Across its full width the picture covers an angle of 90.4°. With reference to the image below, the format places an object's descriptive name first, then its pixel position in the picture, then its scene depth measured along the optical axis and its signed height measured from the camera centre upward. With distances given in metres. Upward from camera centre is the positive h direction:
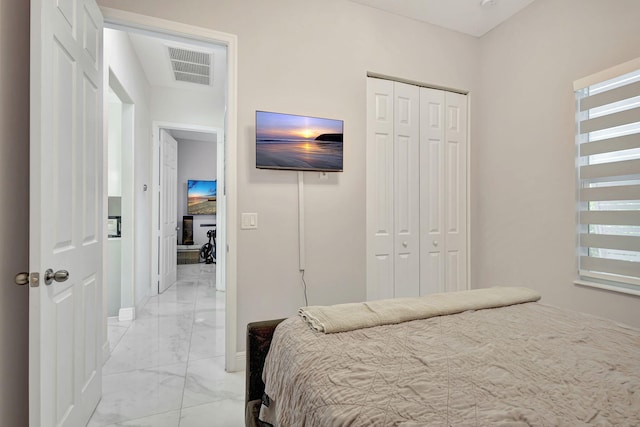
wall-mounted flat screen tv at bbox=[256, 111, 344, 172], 2.40 +0.58
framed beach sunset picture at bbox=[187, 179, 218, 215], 7.76 +0.48
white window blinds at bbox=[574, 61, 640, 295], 2.09 +0.27
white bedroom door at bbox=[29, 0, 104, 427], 1.25 +0.02
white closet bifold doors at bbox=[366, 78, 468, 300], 2.89 +0.26
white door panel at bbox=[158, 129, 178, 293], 4.64 +0.08
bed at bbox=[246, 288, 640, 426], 0.77 -0.47
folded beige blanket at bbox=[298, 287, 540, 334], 1.30 -0.42
